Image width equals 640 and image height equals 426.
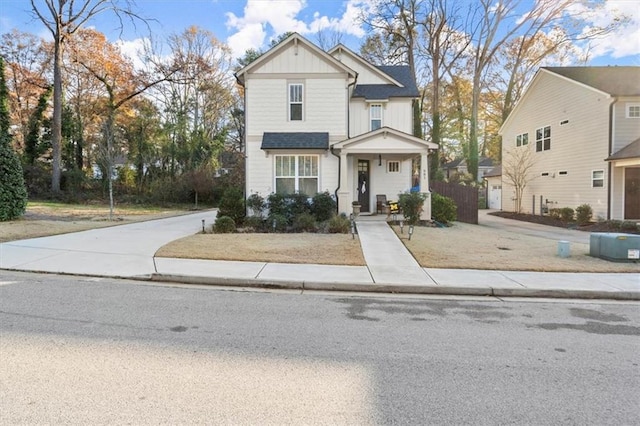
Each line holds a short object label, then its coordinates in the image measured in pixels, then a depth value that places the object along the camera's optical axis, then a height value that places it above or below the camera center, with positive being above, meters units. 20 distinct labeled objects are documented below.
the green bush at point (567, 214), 20.36 -0.69
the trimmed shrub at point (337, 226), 13.36 -0.85
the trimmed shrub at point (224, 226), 13.45 -0.86
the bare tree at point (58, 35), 26.70 +11.44
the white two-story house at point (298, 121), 15.79 +3.29
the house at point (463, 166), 46.42 +4.13
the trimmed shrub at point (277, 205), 14.78 -0.15
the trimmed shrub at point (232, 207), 15.26 -0.23
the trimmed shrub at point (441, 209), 16.53 -0.34
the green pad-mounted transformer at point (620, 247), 9.15 -1.10
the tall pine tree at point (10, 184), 14.04 +0.62
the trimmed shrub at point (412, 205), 15.21 -0.16
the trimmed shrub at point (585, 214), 19.30 -0.65
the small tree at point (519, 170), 25.47 +2.02
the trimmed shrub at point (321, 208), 14.78 -0.27
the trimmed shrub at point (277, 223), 13.95 -0.78
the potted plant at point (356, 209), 15.36 -0.32
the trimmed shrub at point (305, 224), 13.84 -0.81
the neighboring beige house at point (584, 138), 18.41 +3.36
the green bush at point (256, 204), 15.26 -0.12
